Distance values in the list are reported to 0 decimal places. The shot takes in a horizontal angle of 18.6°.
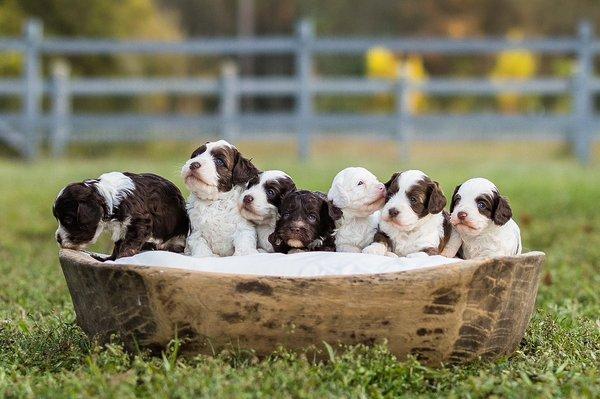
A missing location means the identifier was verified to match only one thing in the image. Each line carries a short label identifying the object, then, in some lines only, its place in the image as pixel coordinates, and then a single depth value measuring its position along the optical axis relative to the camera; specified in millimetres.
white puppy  6718
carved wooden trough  6136
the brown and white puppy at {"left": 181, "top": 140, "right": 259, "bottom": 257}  6866
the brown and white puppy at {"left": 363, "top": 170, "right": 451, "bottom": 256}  6583
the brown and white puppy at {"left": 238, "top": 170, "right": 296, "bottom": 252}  6849
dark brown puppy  6690
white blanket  6268
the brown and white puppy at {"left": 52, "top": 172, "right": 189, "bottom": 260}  6846
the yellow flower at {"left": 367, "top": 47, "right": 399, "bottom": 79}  51581
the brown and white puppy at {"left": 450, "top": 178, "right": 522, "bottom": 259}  6818
